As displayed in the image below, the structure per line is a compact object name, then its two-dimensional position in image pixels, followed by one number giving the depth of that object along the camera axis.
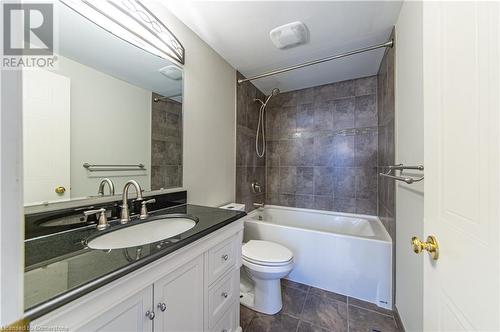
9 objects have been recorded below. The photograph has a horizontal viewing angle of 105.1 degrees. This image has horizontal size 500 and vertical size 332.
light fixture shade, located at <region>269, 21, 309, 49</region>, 1.53
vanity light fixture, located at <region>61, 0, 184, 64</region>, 1.02
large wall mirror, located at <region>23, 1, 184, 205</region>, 0.82
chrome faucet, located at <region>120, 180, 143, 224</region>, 1.04
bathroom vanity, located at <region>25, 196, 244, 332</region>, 0.50
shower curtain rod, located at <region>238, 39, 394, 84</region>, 1.61
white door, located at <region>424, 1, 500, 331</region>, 0.41
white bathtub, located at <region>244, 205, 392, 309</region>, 1.66
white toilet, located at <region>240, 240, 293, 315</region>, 1.51
